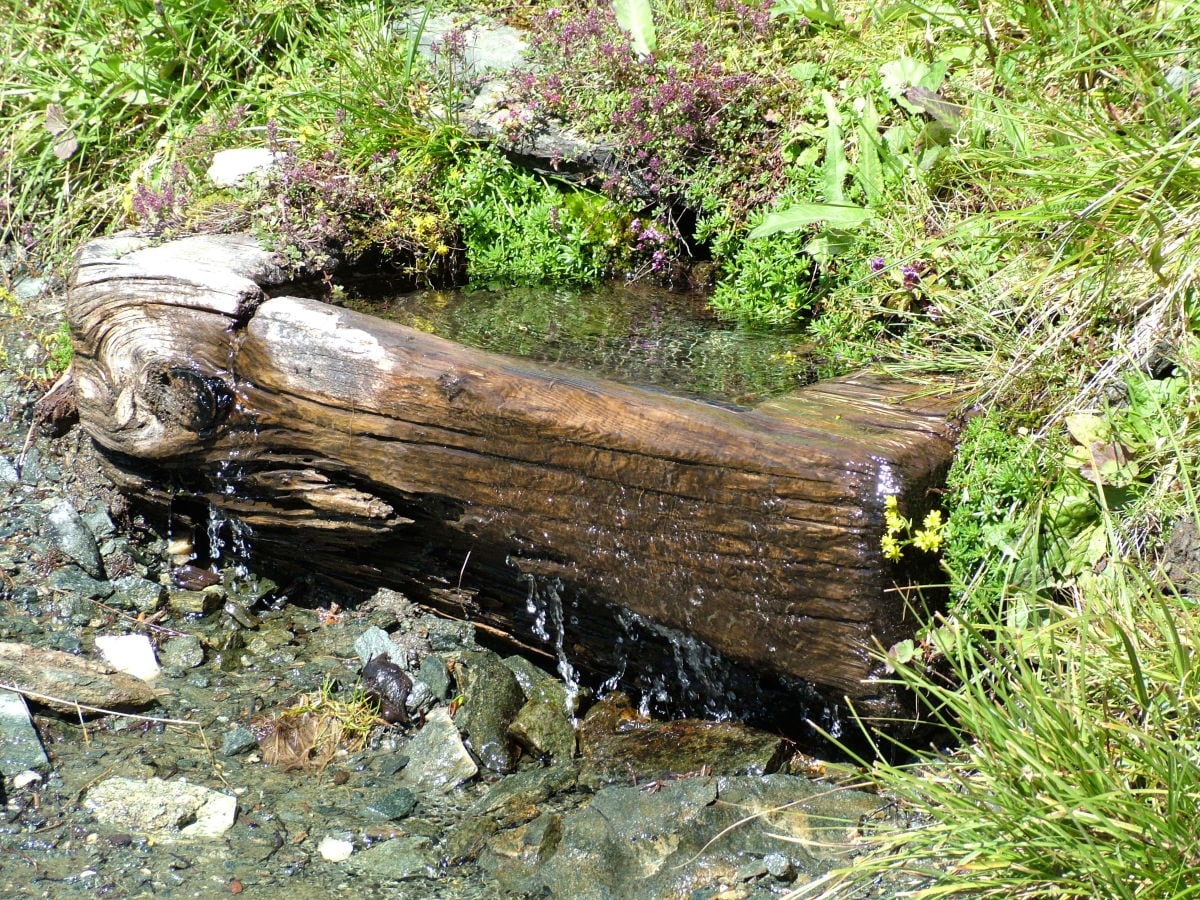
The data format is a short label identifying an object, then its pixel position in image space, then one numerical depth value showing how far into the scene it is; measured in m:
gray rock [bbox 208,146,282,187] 5.73
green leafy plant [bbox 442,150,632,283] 5.67
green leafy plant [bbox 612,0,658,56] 5.69
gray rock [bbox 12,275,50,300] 6.37
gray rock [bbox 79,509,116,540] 5.19
